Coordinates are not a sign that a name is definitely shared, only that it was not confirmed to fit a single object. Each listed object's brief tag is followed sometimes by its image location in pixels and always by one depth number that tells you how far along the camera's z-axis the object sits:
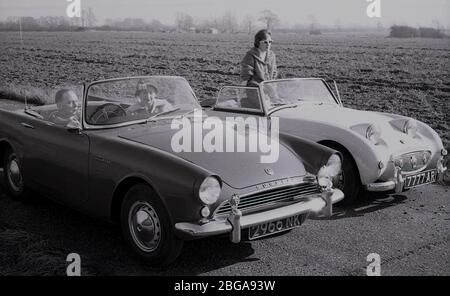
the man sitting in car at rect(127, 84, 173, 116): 3.97
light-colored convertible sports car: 4.36
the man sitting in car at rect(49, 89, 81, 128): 4.01
